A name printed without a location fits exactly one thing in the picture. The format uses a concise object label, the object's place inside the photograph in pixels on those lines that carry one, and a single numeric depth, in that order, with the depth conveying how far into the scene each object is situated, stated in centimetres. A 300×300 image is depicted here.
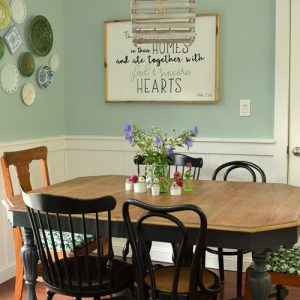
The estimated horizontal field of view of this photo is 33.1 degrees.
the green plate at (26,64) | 369
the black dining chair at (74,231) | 215
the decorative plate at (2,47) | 344
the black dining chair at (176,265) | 203
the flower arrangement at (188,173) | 279
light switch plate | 378
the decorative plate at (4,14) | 341
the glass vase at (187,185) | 284
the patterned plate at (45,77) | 393
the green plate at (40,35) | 380
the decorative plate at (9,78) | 350
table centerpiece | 268
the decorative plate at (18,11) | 357
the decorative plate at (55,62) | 408
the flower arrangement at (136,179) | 282
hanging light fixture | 248
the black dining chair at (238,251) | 312
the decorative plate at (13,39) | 354
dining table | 211
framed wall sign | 381
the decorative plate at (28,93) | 374
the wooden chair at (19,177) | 293
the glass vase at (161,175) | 274
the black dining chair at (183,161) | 340
